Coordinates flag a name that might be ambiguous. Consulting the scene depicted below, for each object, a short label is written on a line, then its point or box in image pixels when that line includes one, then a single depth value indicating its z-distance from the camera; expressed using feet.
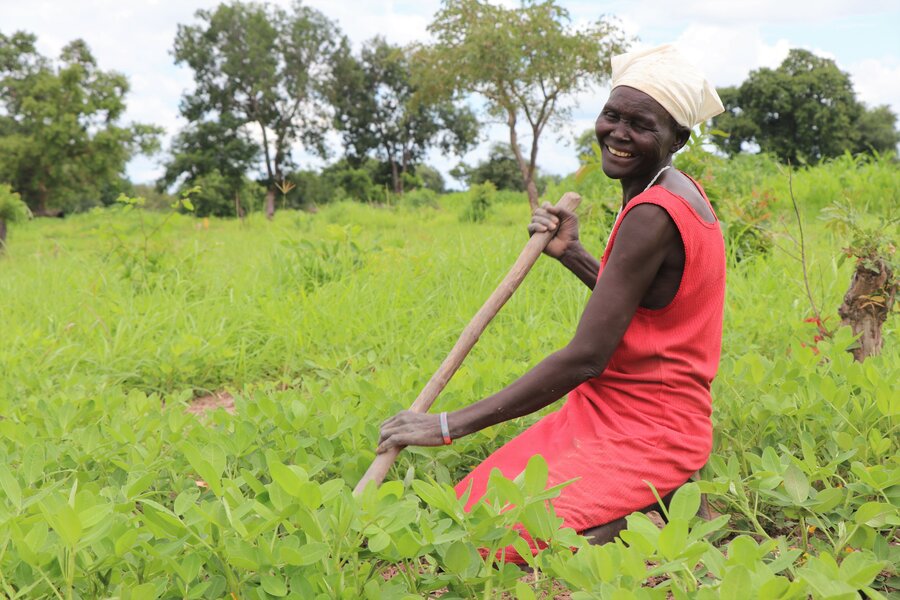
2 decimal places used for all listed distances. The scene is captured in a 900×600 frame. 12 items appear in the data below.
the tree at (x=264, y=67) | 100.27
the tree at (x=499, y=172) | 95.71
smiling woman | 6.64
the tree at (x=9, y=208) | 41.37
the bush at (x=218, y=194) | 98.63
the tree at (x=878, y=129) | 120.78
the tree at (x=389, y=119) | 116.26
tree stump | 11.00
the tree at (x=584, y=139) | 74.38
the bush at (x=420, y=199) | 59.93
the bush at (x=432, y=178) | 126.82
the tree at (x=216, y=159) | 102.83
